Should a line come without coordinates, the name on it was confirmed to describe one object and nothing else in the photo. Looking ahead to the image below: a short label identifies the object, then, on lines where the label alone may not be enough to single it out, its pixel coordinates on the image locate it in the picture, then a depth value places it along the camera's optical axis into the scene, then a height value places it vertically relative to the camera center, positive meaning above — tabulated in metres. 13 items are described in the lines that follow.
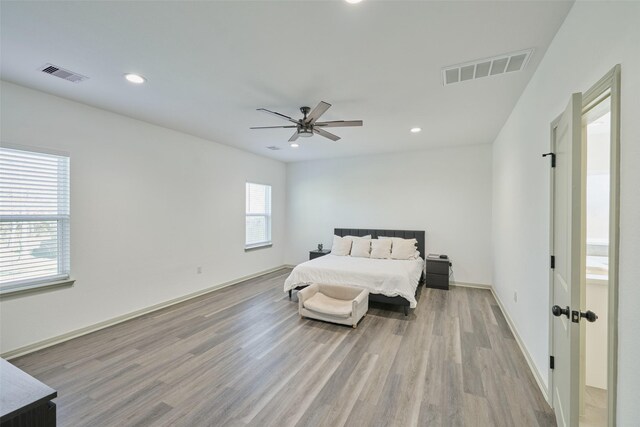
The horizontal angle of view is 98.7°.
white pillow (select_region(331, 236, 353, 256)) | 5.57 -0.67
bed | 3.84 -0.92
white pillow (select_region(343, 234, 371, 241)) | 5.65 -0.49
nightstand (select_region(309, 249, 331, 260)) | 6.19 -0.90
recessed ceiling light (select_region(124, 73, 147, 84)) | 2.59 +1.29
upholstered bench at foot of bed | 3.50 -1.22
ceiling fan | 3.08 +1.05
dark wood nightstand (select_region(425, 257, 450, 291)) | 5.11 -1.08
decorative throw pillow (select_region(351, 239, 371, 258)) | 5.33 -0.67
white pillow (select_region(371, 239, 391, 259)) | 5.17 -0.66
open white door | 1.38 -0.25
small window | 6.08 -0.07
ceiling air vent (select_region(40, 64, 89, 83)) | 2.46 +1.28
